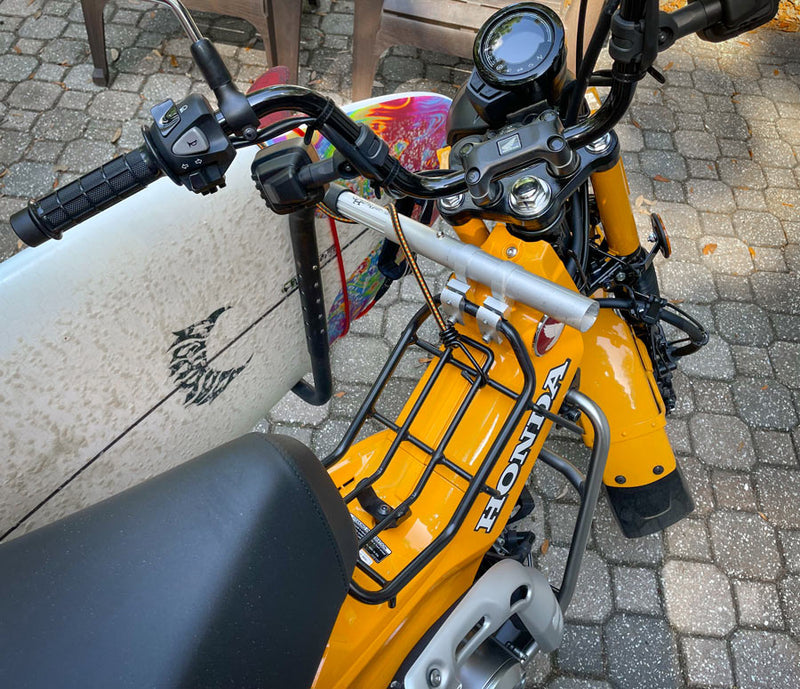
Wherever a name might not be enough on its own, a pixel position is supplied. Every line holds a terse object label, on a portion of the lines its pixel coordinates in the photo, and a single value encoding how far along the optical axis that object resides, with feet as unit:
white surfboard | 4.74
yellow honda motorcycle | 2.86
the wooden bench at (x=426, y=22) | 11.05
